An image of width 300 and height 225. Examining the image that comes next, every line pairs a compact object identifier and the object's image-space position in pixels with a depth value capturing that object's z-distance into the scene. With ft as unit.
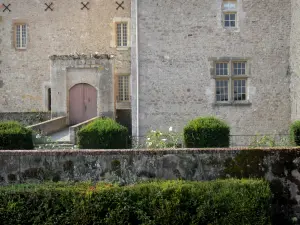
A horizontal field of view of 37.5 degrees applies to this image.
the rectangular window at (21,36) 69.87
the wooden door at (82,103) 61.82
